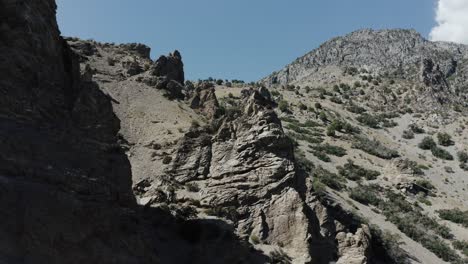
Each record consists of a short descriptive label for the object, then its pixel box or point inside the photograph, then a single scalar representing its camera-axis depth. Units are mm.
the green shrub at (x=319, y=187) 37275
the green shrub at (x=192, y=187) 25141
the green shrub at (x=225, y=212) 23016
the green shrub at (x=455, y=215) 41781
